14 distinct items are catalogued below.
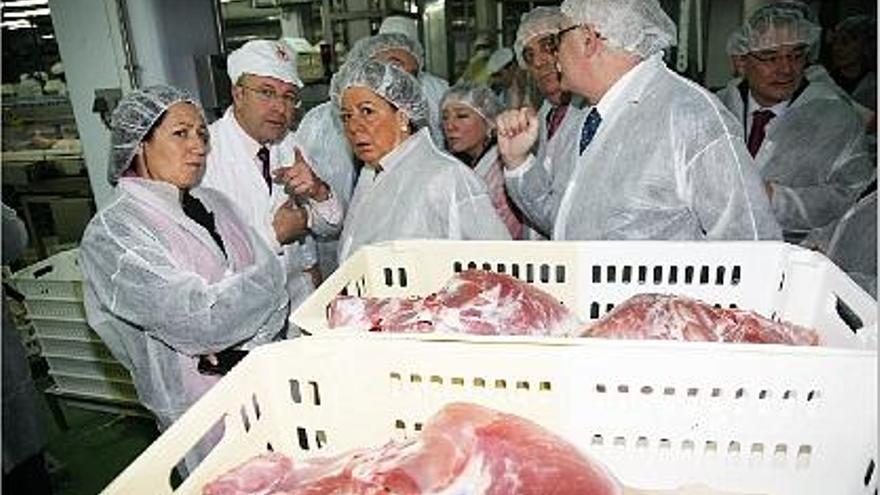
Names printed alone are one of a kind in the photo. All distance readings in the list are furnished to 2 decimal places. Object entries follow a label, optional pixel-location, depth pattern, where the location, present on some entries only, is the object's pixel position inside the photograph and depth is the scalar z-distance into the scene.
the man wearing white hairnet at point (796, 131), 2.73
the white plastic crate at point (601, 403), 1.02
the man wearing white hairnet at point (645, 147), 1.91
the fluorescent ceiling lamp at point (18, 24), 5.73
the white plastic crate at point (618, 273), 1.41
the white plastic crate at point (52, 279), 2.94
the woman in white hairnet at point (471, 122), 3.31
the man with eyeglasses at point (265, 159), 2.64
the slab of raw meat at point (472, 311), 1.41
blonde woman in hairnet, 2.19
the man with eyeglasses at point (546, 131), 2.47
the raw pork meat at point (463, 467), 1.04
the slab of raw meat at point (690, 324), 1.30
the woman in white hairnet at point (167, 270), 1.75
